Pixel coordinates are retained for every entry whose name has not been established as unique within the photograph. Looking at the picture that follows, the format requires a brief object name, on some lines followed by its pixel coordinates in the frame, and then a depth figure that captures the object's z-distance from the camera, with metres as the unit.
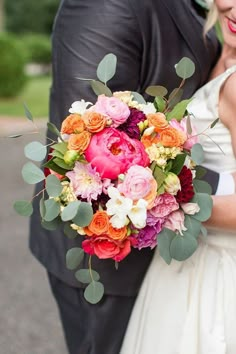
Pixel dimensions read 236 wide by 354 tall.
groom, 2.35
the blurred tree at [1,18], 29.56
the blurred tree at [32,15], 37.47
